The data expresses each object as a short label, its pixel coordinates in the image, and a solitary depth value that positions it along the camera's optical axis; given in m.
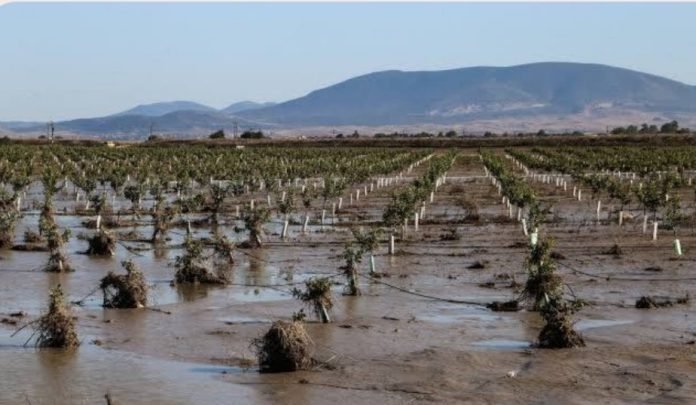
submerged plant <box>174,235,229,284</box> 18.23
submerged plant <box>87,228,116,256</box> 22.53
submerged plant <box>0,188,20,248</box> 23.69
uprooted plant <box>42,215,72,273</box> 19.56
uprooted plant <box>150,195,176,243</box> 25.02
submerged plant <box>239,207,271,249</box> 23.58
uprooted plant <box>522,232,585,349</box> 12.72
